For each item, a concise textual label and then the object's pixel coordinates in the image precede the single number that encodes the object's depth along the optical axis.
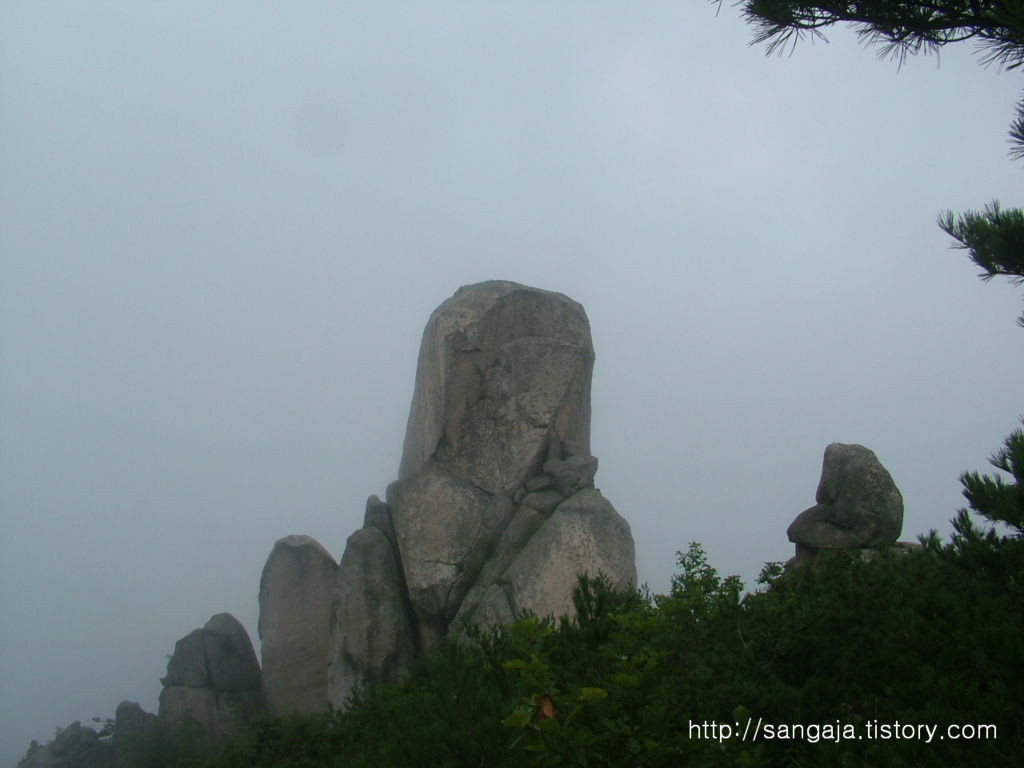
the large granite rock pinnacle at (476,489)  13.45
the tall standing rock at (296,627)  16.25
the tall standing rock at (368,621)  13.73
